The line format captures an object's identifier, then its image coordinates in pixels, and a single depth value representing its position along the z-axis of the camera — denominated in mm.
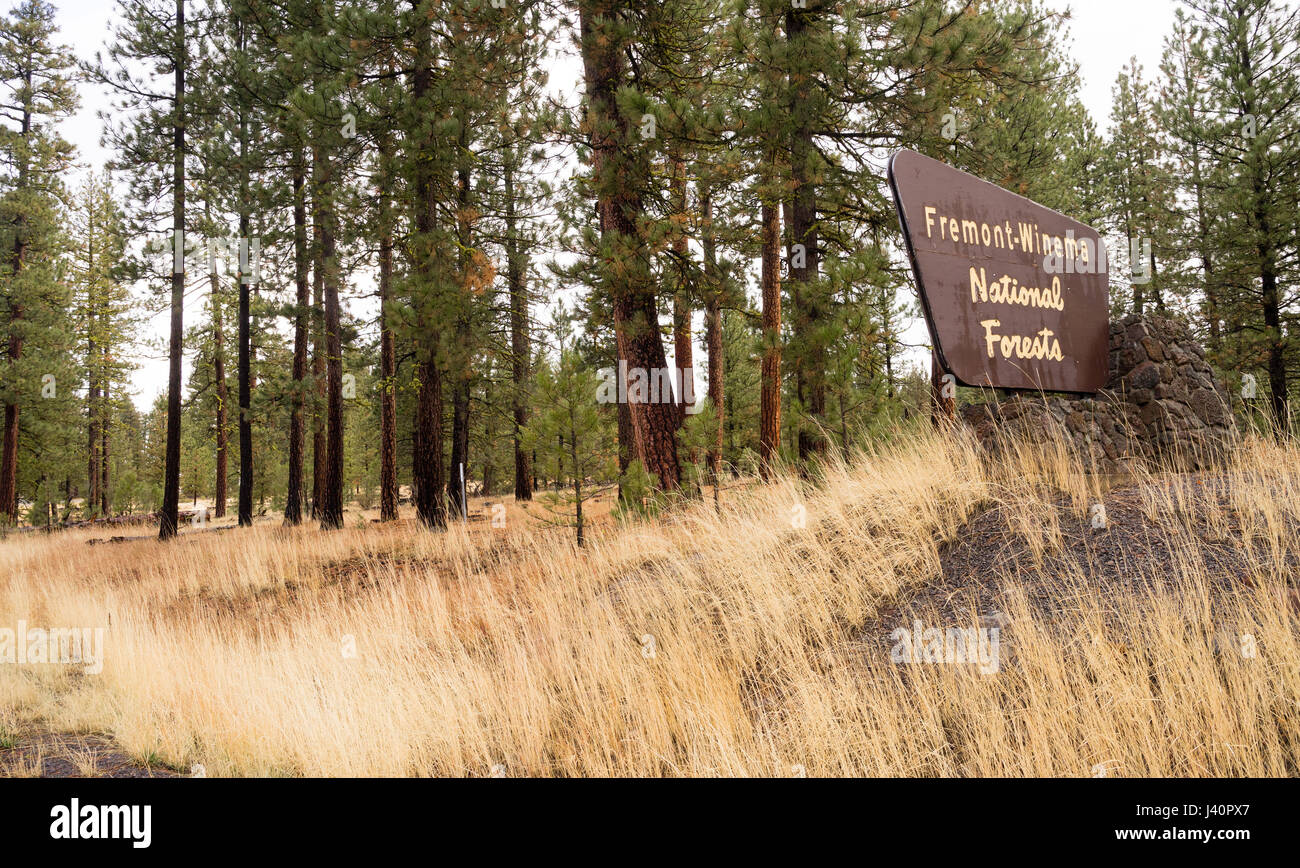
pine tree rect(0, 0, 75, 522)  18875
